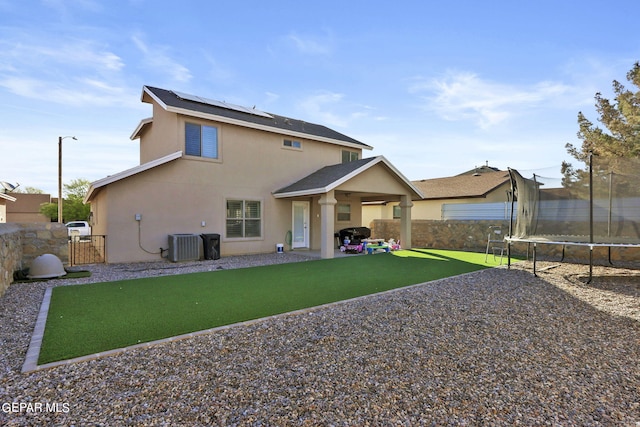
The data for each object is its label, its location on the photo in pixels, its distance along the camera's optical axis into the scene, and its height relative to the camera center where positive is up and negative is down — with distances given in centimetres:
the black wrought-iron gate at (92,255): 1085 -166
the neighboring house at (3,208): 2491 +30
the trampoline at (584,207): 759 +14
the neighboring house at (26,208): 3734 +42
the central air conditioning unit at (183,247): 1073 -118
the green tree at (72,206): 2942 +54
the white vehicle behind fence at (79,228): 2047 -109
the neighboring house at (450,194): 1928 +109
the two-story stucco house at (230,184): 1062 +102
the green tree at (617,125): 1292 +366
